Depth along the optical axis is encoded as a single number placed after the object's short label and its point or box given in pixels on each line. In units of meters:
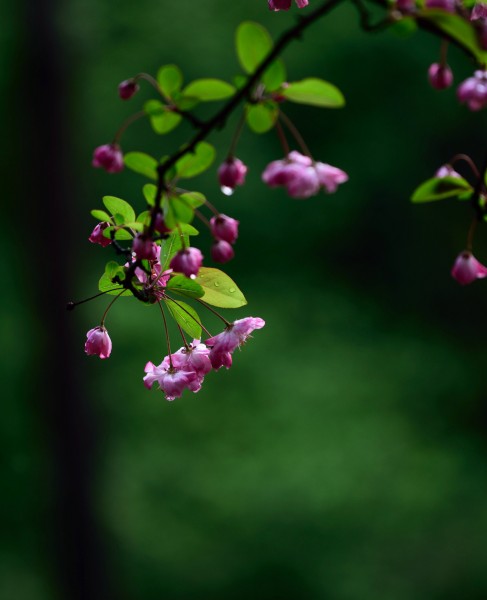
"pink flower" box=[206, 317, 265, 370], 2.14
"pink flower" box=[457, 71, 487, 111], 1.96
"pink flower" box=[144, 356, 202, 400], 2.16
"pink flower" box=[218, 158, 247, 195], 1.97
